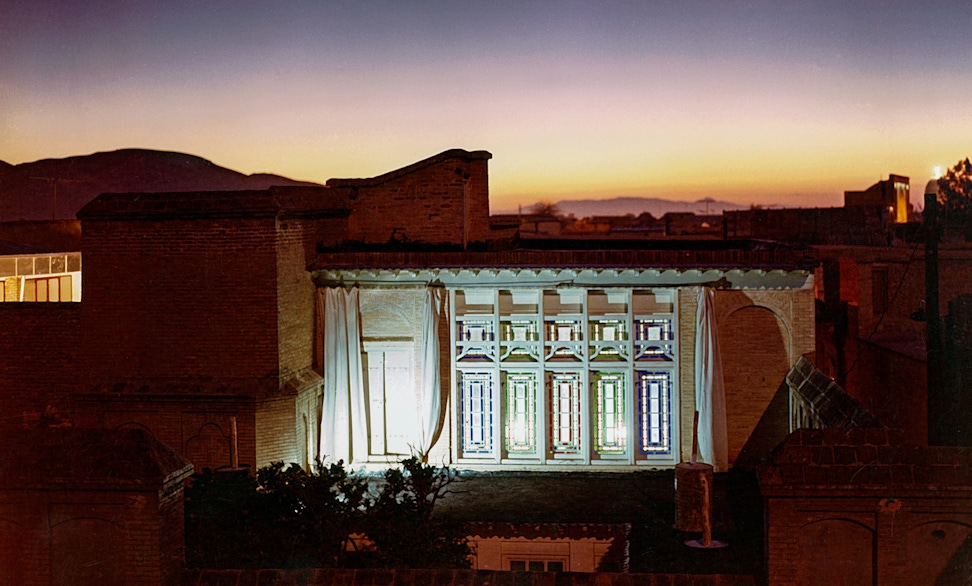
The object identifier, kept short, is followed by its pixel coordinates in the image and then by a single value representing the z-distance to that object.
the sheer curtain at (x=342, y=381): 20.50
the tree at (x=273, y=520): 12.52
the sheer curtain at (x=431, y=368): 20.33
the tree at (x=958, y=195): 47.91
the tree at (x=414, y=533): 12.97
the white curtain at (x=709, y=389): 19.88
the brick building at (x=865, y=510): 9.78
